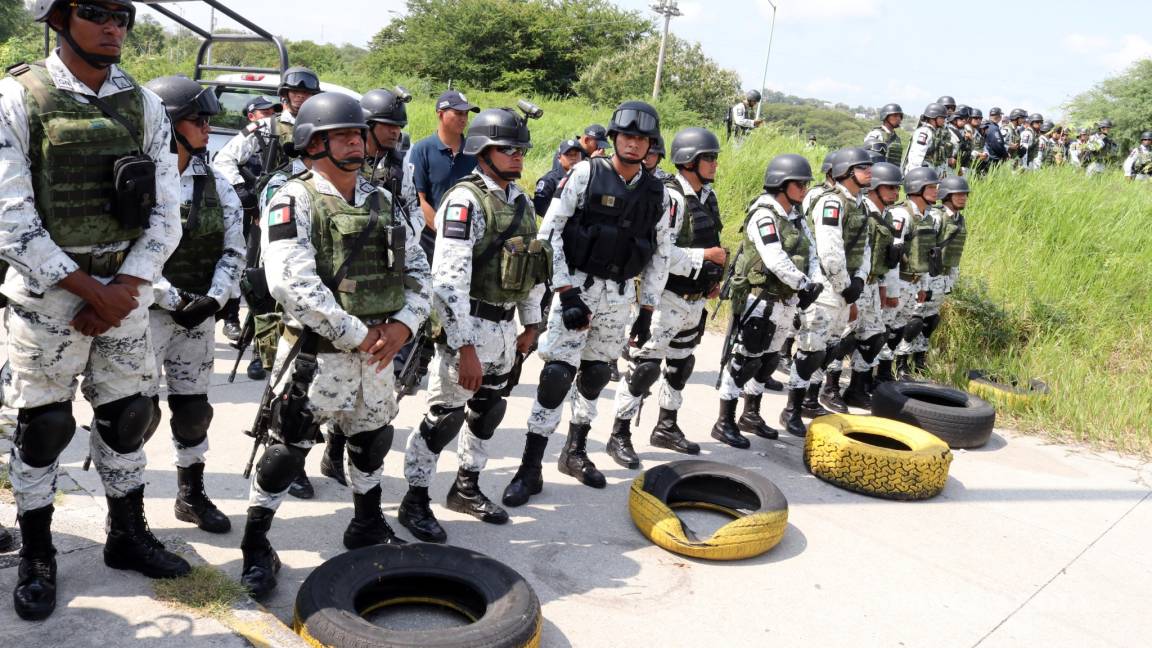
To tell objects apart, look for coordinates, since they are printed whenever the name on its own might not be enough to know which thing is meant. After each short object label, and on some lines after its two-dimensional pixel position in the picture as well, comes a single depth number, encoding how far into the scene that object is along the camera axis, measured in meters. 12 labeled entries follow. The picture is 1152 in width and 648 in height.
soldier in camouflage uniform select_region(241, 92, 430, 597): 3.17
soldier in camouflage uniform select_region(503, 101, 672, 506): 4.59
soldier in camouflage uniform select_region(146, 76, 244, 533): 3.72
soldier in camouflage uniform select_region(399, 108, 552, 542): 3.89
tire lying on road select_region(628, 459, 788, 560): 4.20
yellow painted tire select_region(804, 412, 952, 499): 5.26
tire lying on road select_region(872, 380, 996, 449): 6.36
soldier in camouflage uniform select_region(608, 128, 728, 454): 5.33
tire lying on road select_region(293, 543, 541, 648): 2.91
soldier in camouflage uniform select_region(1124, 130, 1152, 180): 16.98
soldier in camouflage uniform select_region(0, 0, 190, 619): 2.80
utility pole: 29.20
